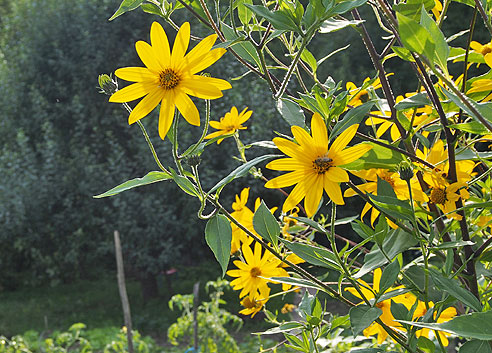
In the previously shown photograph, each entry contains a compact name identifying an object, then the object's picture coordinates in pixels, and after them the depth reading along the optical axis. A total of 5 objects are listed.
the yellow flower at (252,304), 0.72
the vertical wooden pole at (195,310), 1.95
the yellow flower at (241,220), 0.68
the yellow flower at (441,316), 0.57
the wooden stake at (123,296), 1.88
